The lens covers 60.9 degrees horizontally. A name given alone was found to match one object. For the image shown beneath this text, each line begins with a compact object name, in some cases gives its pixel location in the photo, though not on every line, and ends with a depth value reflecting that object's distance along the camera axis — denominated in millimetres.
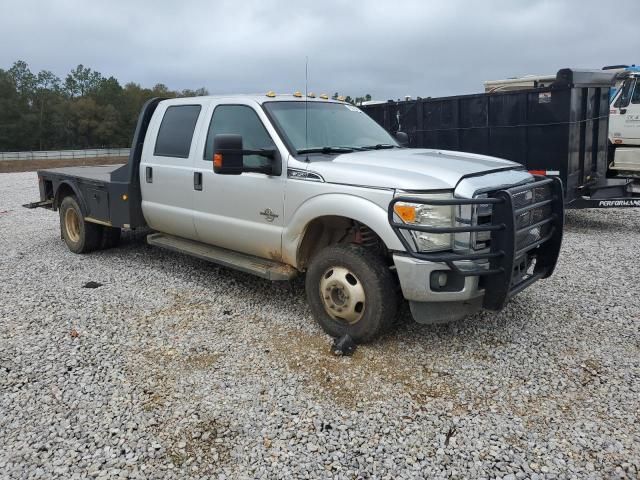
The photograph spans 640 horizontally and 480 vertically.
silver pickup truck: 3887
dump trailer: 8828
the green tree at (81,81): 94562
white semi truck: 10656
